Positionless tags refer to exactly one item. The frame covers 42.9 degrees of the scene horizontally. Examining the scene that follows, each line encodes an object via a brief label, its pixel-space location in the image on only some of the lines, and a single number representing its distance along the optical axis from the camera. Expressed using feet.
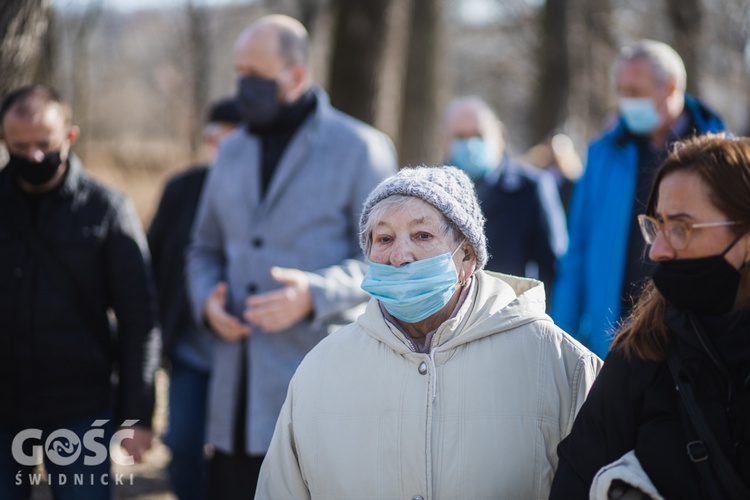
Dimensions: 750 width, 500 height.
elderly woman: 9.71
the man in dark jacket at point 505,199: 20.57
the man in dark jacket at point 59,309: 14.15
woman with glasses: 8.36
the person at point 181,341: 18.22
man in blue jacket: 16.72
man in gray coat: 15.53
